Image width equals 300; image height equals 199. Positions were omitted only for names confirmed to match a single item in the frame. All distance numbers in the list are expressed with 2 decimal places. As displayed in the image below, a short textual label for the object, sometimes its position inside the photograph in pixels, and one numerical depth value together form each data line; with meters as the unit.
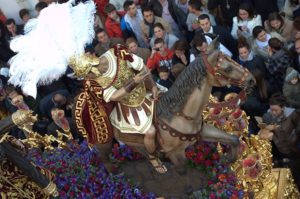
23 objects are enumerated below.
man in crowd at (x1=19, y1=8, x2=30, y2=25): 10.68
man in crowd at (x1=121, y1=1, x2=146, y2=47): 9.78
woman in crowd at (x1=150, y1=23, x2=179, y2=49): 9.05
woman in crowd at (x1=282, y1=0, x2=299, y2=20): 8.87
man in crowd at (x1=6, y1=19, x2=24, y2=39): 10.46
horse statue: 6.19
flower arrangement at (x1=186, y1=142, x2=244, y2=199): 7.05
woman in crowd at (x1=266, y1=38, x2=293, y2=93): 8.06
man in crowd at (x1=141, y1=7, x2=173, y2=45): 9.45
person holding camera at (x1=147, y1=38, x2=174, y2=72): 8.84
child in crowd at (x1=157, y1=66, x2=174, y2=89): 8.37
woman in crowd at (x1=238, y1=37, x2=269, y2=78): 8.12
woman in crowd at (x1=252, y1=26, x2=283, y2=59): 8.37
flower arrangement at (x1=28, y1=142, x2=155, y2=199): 7.47
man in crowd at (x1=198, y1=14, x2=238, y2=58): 8.73
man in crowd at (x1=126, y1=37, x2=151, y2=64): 9.02
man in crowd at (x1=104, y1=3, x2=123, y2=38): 9.81
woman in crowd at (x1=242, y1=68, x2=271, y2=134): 7.99
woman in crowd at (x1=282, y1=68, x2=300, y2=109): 7.63
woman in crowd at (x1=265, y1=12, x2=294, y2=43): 8.51
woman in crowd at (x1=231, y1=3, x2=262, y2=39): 8.76
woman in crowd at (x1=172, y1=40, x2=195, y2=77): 8.48
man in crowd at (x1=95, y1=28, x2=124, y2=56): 9.27
